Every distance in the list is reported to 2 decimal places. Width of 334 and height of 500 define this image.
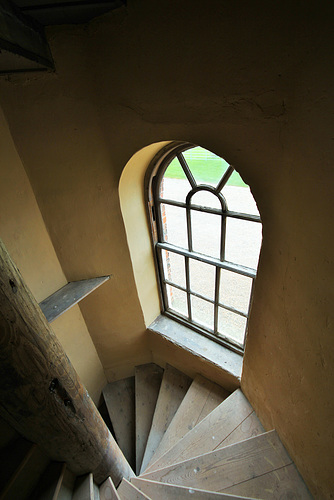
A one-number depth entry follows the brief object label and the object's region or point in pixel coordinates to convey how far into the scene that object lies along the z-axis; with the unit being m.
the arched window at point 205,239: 1.68
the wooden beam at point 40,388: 0.90
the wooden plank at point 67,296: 1.95
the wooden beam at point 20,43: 1.06
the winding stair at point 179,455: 1.22
